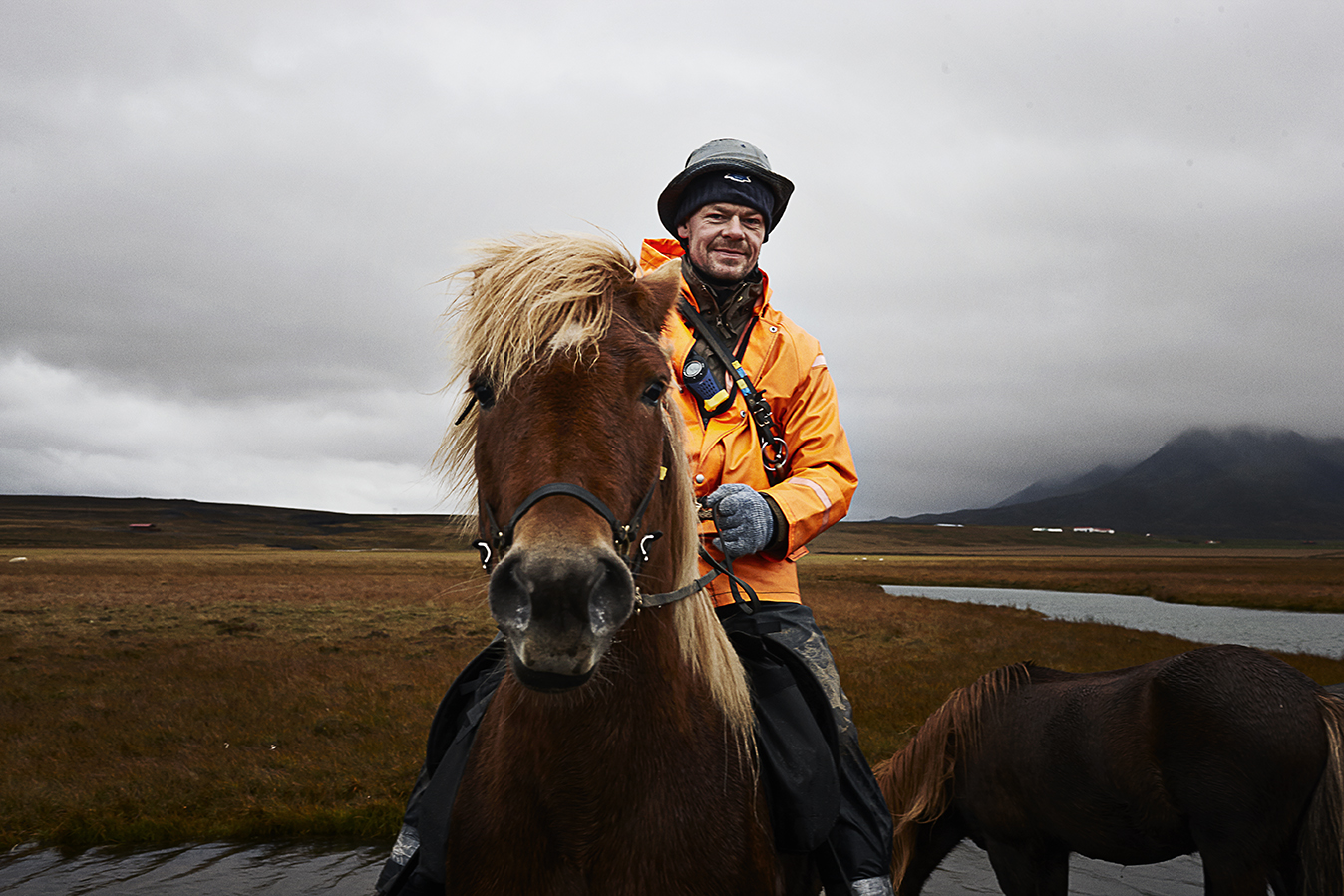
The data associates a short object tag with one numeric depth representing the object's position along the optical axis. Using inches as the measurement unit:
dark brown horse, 199.3
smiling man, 120.1
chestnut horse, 92.2
